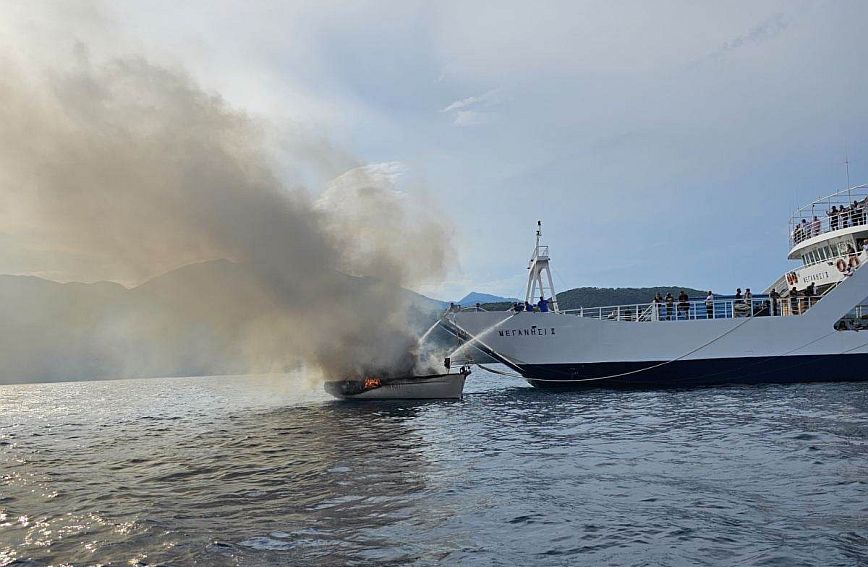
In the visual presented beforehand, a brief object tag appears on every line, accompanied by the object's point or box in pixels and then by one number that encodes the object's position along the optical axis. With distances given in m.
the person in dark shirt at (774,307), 40.94
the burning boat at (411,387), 36.75
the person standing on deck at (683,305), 37.74
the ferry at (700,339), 36.81
